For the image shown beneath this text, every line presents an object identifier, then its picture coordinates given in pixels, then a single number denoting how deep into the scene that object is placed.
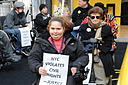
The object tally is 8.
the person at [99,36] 4.52
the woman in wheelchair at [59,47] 3.17
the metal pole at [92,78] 3.93
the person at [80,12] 6.42
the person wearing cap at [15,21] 8.88
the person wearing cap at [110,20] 6.26
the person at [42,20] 9.24
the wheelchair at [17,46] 8.89
